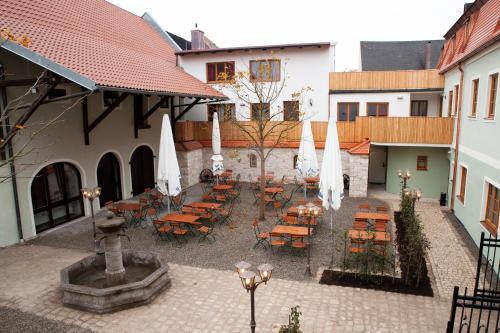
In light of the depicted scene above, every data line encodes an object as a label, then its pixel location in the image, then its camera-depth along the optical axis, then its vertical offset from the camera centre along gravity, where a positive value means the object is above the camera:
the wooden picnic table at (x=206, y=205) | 12.74 -3.12
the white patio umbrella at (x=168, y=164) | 12.61 -1.61
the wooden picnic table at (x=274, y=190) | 14.84 -3.01
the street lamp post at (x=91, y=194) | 10.41 -2.17
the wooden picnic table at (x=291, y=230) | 9.98 -3.23
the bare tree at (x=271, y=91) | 19.38 +1.22
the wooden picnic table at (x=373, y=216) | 11.22 -3.16
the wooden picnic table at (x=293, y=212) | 12.09 -3.19
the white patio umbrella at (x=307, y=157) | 15.42 -1.73
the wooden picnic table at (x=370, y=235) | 9.35 -3.20
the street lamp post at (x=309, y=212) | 8.73 -2.32
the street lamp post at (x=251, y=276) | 5.50 -2.45
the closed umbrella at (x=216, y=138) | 17.78 -0.99
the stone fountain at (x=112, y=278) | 7.21 -3.53
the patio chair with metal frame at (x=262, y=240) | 10.35 -3.67
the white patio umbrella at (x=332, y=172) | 11.34 -1.77
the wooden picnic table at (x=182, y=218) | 11.12 -3.16
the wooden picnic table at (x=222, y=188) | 15.40 -3.00
